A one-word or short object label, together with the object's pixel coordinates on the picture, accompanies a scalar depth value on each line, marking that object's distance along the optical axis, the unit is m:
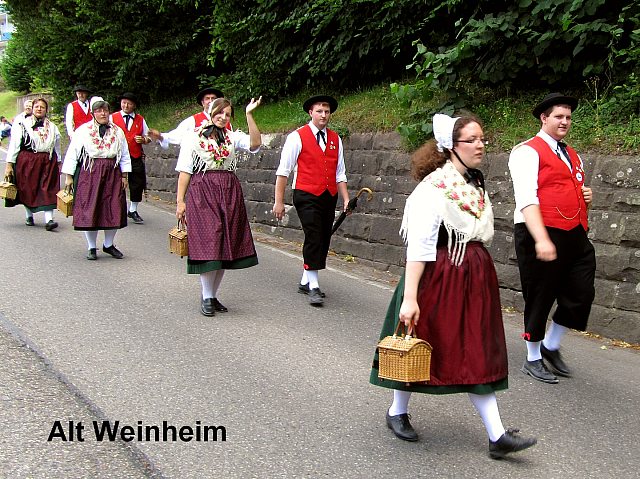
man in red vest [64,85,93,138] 13.04
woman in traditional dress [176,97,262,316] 7.03
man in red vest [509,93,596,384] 5.33
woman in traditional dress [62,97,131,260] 9.51
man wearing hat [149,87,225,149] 7.70
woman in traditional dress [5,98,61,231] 11.76
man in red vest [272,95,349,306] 7.68
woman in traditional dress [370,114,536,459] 4.12
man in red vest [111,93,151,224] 12.40
